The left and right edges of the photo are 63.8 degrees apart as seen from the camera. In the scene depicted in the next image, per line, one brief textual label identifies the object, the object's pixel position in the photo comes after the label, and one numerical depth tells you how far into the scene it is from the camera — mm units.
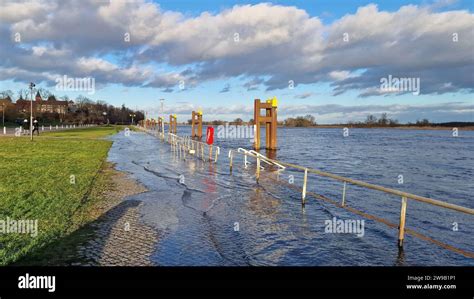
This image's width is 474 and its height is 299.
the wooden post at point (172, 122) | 76912
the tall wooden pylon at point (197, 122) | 72662
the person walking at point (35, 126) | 46012
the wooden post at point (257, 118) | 37403
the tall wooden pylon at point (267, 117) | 37562
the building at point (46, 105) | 109406
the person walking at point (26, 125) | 72531
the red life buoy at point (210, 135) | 22547
